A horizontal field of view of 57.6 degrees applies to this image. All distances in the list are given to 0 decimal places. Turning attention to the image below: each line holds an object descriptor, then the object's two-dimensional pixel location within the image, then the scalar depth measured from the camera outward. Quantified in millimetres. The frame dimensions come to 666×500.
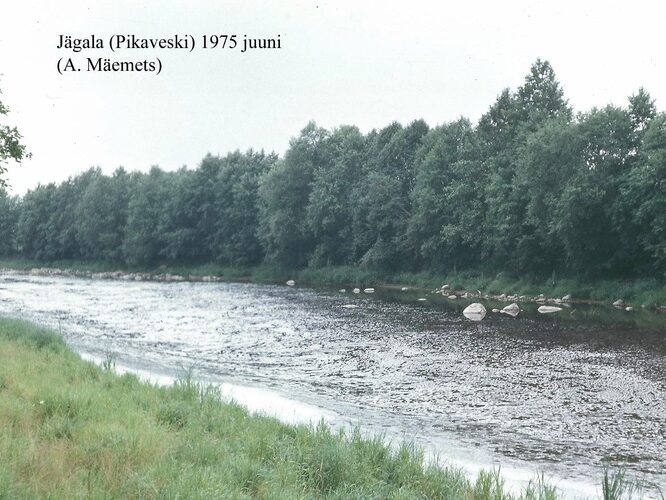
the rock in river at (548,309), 33500
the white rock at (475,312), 30941
